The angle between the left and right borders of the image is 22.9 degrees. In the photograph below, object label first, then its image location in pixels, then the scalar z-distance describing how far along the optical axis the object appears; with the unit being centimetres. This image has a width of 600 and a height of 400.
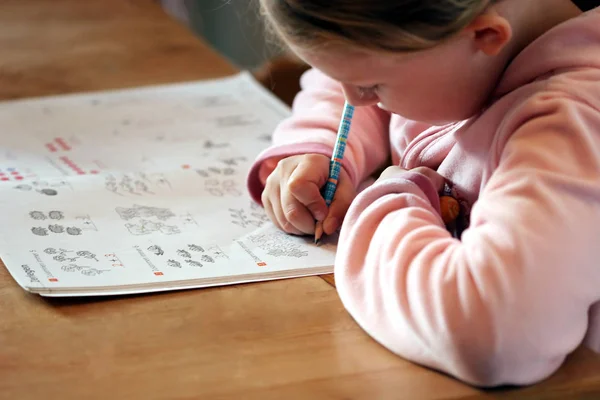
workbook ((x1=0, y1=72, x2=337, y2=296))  105
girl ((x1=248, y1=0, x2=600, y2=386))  92
